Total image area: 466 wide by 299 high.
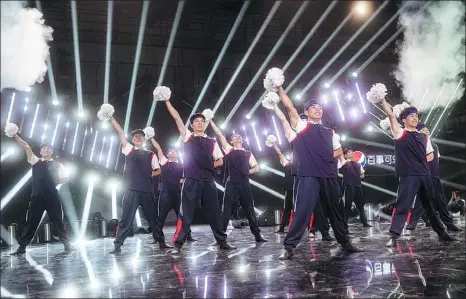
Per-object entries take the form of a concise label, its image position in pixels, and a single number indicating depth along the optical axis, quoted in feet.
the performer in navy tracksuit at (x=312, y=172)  16.62
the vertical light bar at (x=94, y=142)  44.07
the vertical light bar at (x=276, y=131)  50.37
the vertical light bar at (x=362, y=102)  52.30
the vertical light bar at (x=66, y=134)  39.85
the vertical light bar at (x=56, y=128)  38.52
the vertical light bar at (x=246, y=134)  52.31
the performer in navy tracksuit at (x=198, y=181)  20.61
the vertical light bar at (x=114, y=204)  44.73
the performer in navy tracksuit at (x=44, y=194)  23.72
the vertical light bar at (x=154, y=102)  46.52
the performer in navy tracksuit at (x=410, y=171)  19.49
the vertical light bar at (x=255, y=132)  52.29
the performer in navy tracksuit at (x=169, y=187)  28.50
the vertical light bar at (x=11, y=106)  32.51
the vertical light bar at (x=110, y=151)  47.04
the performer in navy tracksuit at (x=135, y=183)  21.80
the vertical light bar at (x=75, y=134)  41.23
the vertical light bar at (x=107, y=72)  49.01
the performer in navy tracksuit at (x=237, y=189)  24.86
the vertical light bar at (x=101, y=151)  46.42
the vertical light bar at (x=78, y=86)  45.08
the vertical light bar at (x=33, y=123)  35.56
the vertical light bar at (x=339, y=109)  52.27
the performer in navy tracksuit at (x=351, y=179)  33.27
